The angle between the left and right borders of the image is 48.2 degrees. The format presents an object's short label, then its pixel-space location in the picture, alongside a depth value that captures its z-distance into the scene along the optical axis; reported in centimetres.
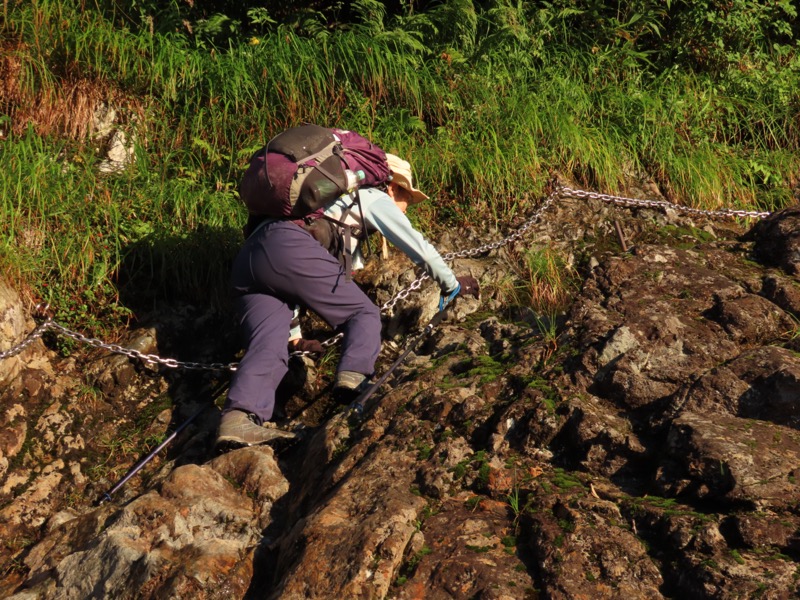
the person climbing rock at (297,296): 534
